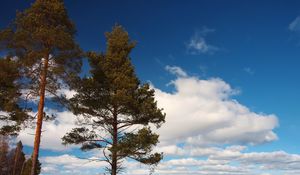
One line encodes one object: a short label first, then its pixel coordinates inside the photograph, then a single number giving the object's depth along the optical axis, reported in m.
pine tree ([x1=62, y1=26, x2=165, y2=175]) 14.23
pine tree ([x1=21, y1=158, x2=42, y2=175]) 25.45
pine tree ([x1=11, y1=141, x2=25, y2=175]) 31.84
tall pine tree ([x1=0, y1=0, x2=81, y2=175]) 12.22
